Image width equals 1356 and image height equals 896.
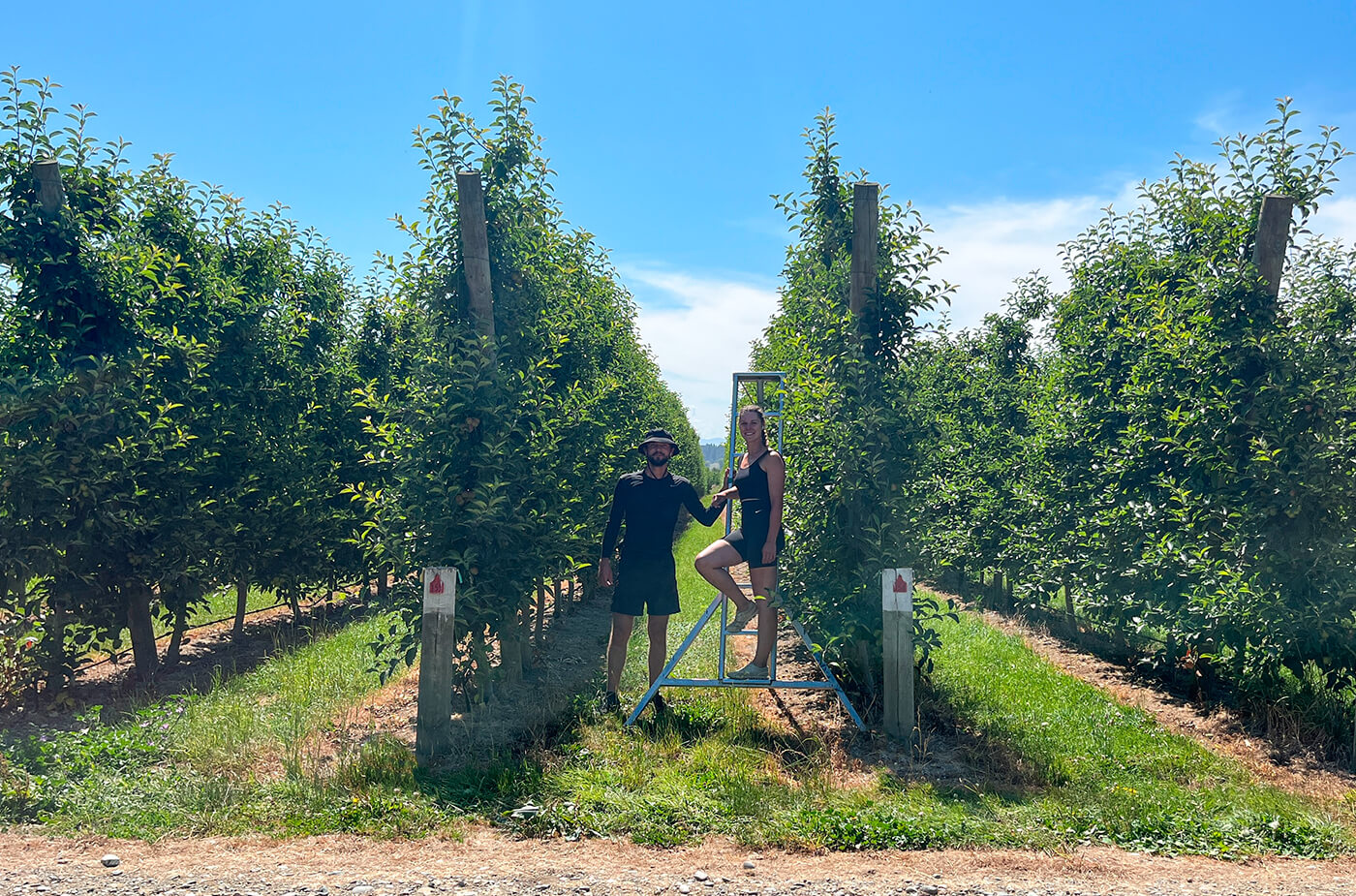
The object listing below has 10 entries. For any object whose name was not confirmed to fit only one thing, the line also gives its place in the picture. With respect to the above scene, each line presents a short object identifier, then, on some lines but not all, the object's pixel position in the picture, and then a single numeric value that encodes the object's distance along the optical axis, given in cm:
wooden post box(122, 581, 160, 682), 758
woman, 579
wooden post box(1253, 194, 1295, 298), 634
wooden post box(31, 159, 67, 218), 644
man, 595
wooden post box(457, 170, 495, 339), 585
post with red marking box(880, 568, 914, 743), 568
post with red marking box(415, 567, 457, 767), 530
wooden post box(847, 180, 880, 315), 637
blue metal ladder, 564
